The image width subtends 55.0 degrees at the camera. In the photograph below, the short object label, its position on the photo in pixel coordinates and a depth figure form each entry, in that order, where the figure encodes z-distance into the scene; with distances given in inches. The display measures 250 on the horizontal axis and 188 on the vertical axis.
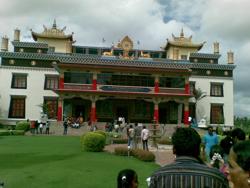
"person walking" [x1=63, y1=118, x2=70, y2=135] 805.0
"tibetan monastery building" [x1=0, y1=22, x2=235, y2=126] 985.1
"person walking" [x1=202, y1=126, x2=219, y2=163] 273.1
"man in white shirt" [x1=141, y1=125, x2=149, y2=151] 509.7
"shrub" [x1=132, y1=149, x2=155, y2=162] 418.3
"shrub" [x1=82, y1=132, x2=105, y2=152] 490.0
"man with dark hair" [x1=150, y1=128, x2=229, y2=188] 84.7
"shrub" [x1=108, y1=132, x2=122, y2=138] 710.3
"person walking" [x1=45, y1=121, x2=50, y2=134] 808.8
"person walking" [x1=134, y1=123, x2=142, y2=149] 550.3
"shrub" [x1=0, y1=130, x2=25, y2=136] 737.2
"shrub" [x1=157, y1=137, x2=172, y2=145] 612.1
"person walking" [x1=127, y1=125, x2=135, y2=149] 523.6
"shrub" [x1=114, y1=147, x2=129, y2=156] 462.2
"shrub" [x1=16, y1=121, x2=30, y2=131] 853.5
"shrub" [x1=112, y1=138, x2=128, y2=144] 638.2
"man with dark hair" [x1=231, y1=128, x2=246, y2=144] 168.2
